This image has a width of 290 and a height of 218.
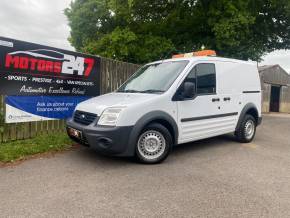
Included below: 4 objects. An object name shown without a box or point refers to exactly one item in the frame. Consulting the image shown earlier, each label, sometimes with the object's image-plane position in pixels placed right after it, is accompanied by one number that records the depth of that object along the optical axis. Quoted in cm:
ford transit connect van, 470
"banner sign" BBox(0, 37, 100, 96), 604
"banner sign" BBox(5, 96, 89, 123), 615
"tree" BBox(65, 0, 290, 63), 1352
